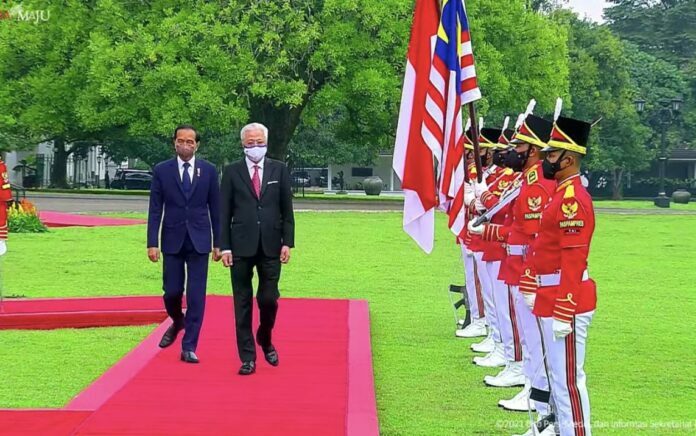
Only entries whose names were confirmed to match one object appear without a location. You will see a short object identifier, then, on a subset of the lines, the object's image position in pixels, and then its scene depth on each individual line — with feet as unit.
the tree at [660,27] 270.46
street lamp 155.22
